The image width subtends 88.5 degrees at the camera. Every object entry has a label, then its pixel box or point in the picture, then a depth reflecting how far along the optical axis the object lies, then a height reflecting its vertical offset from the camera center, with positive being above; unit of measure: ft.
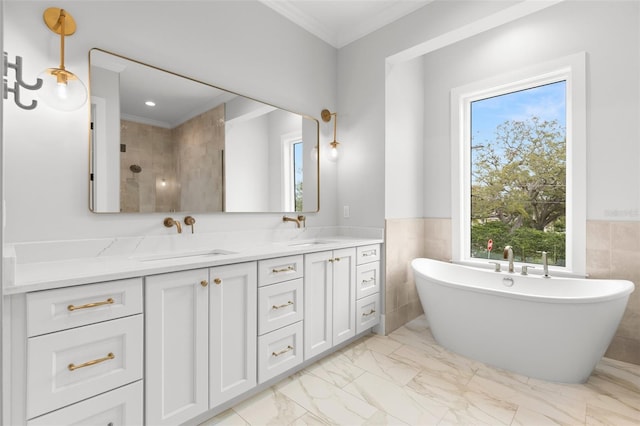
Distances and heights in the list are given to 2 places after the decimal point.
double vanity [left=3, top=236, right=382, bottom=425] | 4.06 -1.82
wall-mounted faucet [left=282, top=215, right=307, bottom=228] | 9.05 -0.22
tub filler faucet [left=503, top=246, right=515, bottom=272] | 8.96 -1.13
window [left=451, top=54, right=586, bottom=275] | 8.48 +1.37
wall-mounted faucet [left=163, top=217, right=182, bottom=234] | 6.80 -0.23
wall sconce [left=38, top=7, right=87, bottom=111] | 5.24 +2.09
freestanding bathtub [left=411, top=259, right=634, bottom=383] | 6.48 -2.35
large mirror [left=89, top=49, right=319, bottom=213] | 6.12 +1.47
